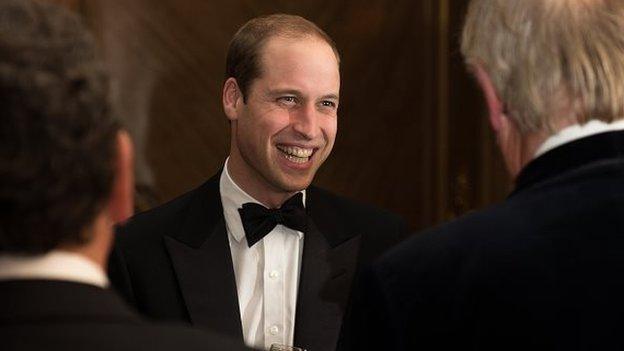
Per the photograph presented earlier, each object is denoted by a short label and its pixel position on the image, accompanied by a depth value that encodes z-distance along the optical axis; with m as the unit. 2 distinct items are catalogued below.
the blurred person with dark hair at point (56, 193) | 2.83
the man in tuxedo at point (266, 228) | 4.35
